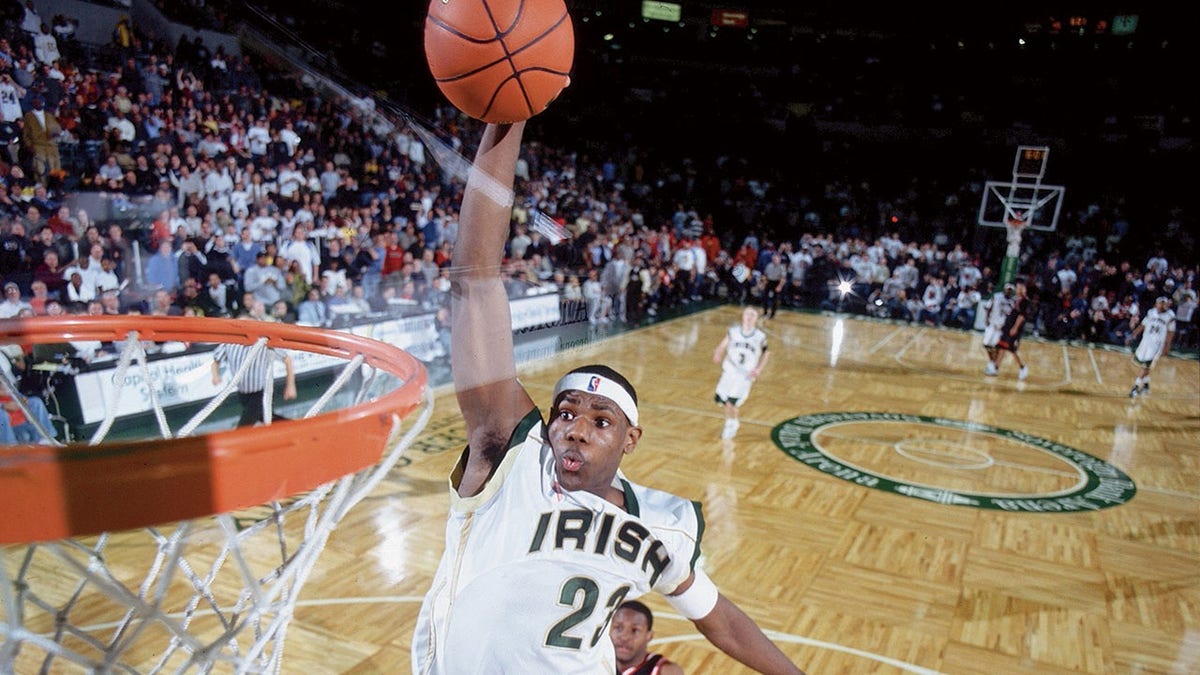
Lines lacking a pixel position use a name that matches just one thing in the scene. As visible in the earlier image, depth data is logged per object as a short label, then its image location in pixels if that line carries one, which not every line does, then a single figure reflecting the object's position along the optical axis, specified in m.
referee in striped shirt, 4.61
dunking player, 1.69
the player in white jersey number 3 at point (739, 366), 7.32
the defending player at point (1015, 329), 10.44
